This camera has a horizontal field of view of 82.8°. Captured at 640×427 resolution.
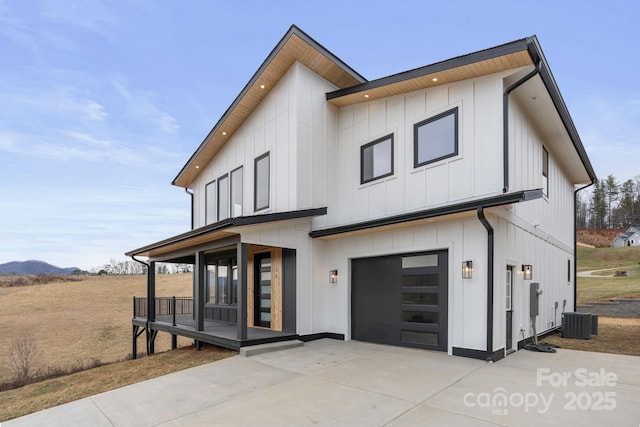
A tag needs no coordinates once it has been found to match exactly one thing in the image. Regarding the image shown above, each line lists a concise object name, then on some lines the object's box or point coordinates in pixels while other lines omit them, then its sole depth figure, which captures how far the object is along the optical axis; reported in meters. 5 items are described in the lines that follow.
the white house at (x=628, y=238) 48.81
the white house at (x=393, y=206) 6.87
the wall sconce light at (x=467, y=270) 6.85
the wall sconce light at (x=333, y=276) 9.44
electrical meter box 8.13
